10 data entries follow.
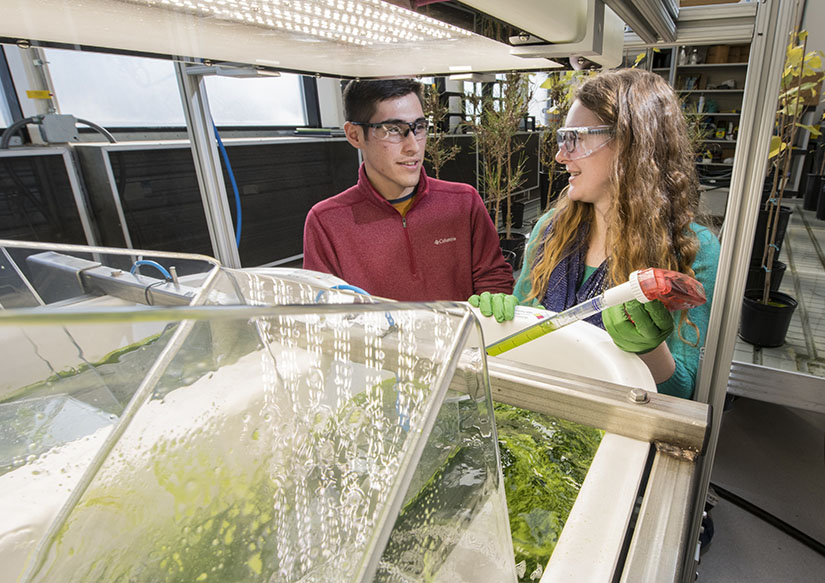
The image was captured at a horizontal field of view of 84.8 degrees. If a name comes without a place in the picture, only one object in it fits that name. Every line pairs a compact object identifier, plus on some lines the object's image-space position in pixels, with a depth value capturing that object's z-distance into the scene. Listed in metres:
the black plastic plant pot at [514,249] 3.20
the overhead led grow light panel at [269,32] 0.50
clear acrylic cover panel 0.40
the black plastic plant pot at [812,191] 4.99
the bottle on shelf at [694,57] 5.91
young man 1.45
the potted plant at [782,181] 2.04
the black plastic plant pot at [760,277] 2.57
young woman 1.12
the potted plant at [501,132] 2.87
